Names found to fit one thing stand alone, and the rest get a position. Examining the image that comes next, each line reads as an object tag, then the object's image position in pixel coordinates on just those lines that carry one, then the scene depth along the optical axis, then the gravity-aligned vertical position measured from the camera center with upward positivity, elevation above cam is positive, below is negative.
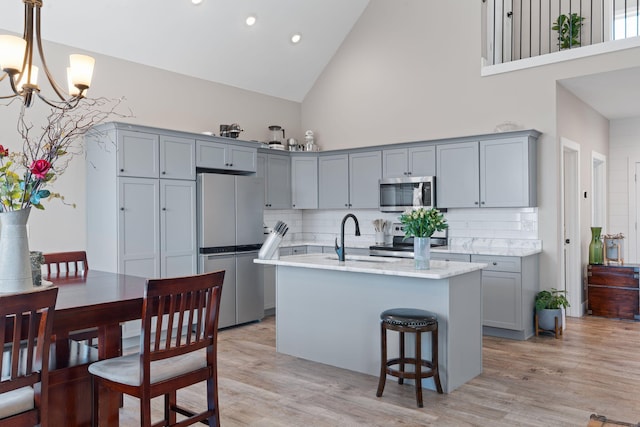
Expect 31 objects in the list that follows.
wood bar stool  3.26 -0.89
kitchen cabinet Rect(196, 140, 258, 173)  5.45 +0.70
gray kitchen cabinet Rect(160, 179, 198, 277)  5.08 -0.13
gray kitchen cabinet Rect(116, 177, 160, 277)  4.70 -0.14
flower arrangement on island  3.69 -0.05
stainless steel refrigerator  5.37 -0.25
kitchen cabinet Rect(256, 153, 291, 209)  6.57 +0.53
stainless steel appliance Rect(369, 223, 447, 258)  5.92 -0.39
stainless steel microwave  5.88 +0.28
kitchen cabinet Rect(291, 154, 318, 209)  6.98 +0.48
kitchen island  3.52 -0.74
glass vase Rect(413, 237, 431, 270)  3.64 -0.28
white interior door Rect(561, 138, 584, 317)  6.06 -0.14
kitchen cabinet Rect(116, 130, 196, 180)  4.71 +0.62
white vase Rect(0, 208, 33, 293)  2.18 -0.16
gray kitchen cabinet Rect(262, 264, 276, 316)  6.13 -0.93
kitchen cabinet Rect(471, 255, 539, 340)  4.93 -0.84
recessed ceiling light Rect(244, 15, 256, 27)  5.91 +2.39
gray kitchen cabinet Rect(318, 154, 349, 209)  6.72 +0.48
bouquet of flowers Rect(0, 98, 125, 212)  2.19 +0.16
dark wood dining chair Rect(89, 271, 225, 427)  2.18 -0.71
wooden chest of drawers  5.76 -0.93
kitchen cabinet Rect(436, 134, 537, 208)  5.27 +0.47
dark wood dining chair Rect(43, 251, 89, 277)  3.27 -0.30
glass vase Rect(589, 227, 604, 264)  6.19 -0.44
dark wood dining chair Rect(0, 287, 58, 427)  1.79 -0.54
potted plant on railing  5.62 +2.20
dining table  2.18 -0.67
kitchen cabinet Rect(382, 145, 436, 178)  5.90 +0.67
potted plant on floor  5.05 -0.98
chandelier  2.48 +0.82
